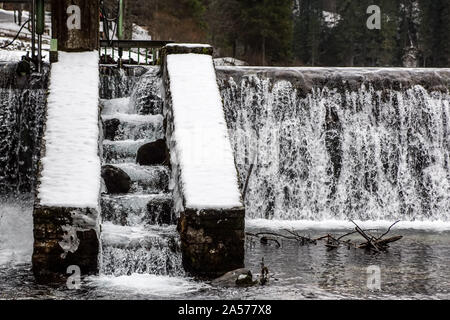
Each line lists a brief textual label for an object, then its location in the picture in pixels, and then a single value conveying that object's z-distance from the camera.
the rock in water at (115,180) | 11.84
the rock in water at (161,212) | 11.44
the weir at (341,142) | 15.62
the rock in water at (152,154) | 12.71
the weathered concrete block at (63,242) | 9.83
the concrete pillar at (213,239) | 10.15
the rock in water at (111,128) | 13.33
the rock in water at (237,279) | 9.59
